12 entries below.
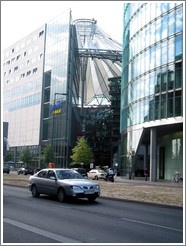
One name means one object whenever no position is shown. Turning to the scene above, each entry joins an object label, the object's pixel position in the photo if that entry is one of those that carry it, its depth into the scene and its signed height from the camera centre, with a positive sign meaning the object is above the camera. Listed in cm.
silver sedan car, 1350 -193
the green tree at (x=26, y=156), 7688 -317
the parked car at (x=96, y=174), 4206 -420
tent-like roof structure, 7812 +2523
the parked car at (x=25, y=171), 5709 -527
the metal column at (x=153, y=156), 3831 -128
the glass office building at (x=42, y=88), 6969 +1528
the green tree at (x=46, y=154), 6631 -232
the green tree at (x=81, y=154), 6869 -215
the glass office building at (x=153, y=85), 3441 +791
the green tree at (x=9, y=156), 8762 -372
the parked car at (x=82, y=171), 4297 -381
